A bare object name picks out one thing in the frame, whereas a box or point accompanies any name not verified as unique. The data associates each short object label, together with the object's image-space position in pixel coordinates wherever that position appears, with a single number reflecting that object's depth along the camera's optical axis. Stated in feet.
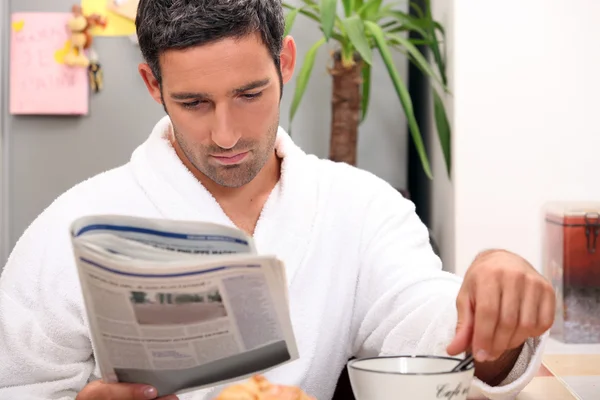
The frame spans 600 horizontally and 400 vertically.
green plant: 7.00
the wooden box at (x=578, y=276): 6.03
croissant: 2.82
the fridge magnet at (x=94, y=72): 7.64
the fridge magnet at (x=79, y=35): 7.52
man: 4.14
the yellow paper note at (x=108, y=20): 7.63
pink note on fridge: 7.61
